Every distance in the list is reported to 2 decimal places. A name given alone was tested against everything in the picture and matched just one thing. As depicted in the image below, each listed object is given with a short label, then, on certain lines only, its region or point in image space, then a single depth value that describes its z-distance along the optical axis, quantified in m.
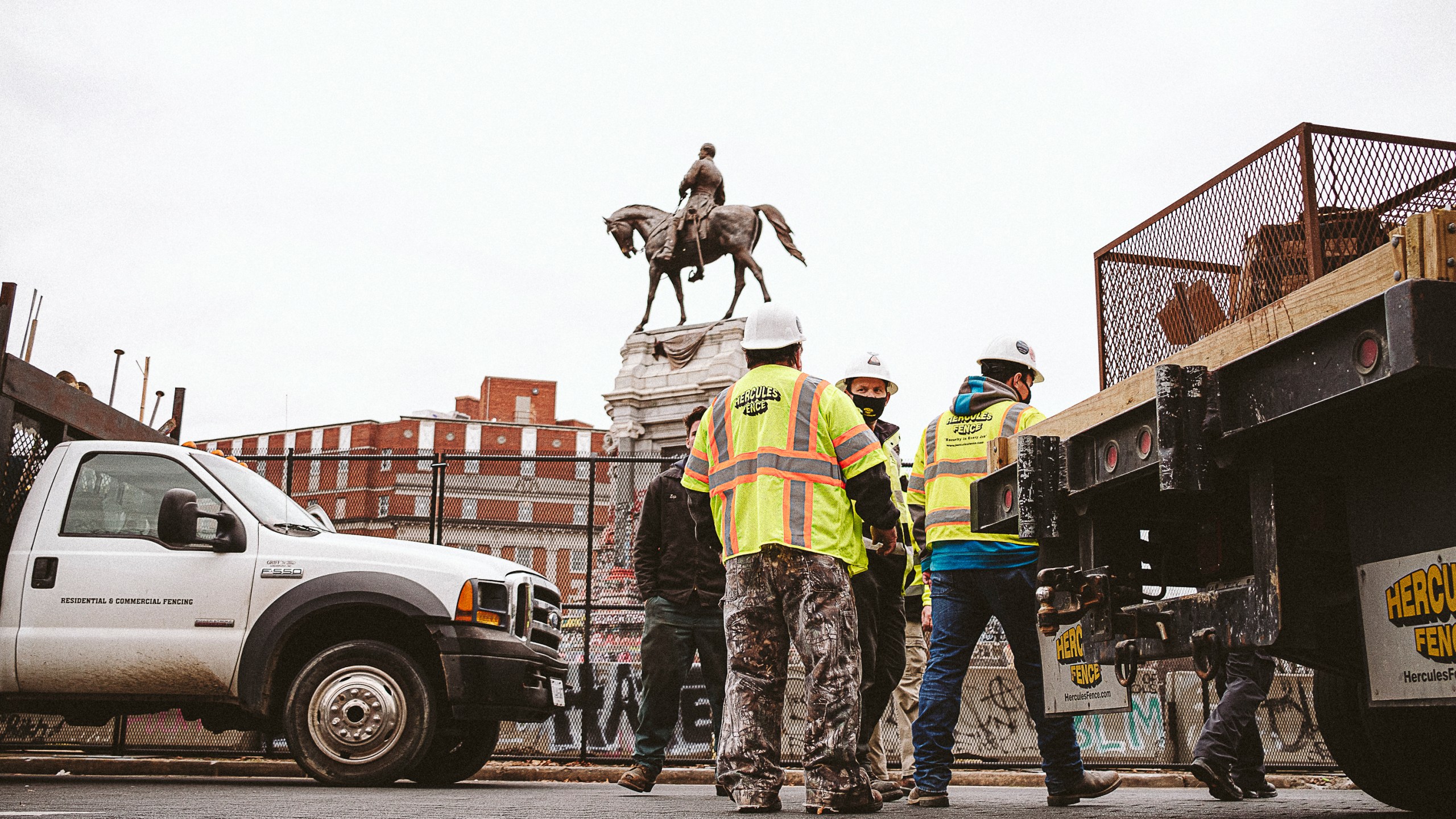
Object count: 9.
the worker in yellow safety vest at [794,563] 5.12
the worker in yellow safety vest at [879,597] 6.96
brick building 13.14
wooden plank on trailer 2.99
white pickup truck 7.43
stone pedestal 23.27
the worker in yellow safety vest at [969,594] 5.86
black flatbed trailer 3.06
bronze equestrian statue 24.73
